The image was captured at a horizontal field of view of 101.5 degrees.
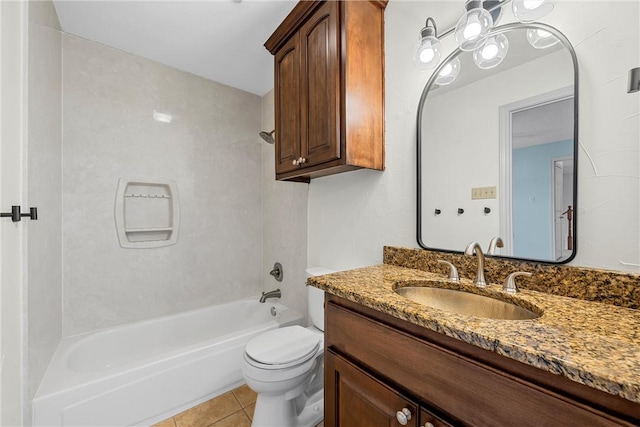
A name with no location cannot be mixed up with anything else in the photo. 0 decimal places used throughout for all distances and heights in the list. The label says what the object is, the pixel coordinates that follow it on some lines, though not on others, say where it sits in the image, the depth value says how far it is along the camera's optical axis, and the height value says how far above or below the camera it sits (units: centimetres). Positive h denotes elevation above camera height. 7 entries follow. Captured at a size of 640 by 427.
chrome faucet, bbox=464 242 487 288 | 90 -18
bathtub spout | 232 -74
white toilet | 128 -81
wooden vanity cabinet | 46 -39
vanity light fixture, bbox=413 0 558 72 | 87 +67
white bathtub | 130 -96
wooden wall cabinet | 124 +65
